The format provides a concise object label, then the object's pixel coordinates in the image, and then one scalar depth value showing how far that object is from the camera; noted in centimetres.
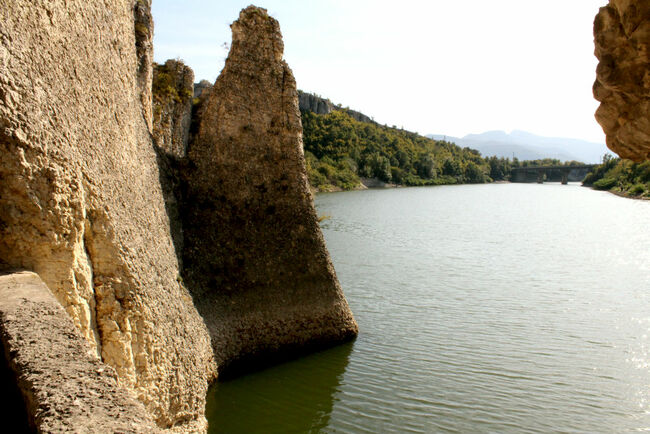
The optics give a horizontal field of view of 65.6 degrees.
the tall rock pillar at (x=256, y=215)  1060
